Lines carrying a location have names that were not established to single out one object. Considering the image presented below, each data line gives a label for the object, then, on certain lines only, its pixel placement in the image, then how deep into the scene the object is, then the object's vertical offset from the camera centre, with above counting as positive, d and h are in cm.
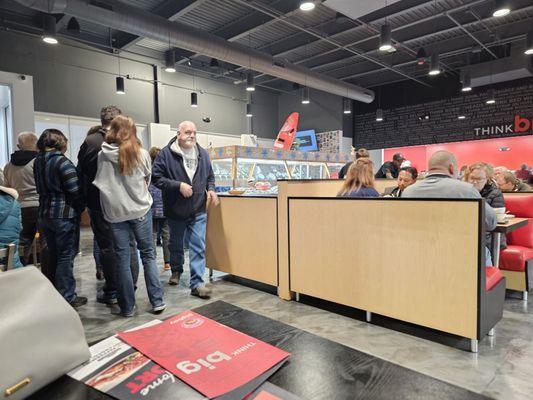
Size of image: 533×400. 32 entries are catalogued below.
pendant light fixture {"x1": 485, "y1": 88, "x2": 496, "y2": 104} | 918 +212
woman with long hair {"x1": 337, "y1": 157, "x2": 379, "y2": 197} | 329 +1
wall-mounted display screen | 1267 +150
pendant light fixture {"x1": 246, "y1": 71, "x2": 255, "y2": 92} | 918 +263
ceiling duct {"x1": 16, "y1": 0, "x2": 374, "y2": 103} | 568 +283
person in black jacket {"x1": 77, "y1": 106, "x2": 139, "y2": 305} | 283 +3
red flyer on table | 55 -30
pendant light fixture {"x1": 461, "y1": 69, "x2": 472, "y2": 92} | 870 +241
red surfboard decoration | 775 +104
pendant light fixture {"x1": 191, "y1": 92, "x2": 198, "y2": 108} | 942 +224
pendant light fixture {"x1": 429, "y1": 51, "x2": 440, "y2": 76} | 796 +265
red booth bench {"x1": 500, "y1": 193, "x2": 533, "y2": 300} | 334 -69
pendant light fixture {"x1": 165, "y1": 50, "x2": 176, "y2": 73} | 848 +296
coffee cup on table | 301 -34
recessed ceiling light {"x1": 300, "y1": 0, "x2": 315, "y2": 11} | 477 +239
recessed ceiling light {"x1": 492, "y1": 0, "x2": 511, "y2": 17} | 509 +247
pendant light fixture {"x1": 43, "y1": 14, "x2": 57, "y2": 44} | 595 +274
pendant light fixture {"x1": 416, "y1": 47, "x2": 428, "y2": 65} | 801 +285
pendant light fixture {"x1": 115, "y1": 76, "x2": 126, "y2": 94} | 811 +230
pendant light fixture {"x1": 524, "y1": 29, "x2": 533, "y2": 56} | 626 +244
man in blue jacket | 328 -4
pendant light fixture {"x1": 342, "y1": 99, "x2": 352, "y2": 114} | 1135 +249
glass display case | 587 +32
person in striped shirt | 280 -14
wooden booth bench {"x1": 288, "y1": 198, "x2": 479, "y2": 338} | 226 -56
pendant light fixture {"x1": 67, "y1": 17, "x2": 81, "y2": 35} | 657 +298
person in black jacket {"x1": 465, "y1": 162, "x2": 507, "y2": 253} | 344 -5
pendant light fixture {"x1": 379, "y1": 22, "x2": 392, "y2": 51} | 629 +255
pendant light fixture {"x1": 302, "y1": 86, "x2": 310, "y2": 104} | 999 +242
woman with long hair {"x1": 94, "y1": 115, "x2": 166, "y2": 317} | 259 -6
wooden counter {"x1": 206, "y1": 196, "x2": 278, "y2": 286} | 348 -58
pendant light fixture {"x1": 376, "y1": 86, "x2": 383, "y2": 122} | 1130 +210
